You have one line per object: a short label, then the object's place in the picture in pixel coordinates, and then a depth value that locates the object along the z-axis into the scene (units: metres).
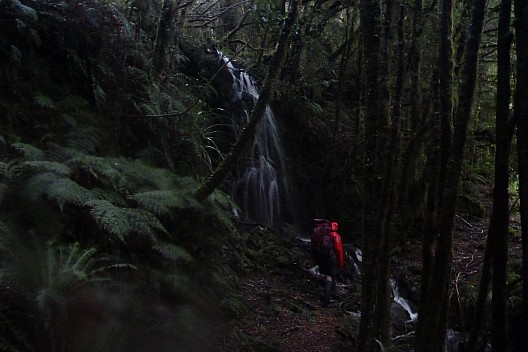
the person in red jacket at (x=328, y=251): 8.66
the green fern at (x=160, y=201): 5.29
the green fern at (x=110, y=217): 4.50
